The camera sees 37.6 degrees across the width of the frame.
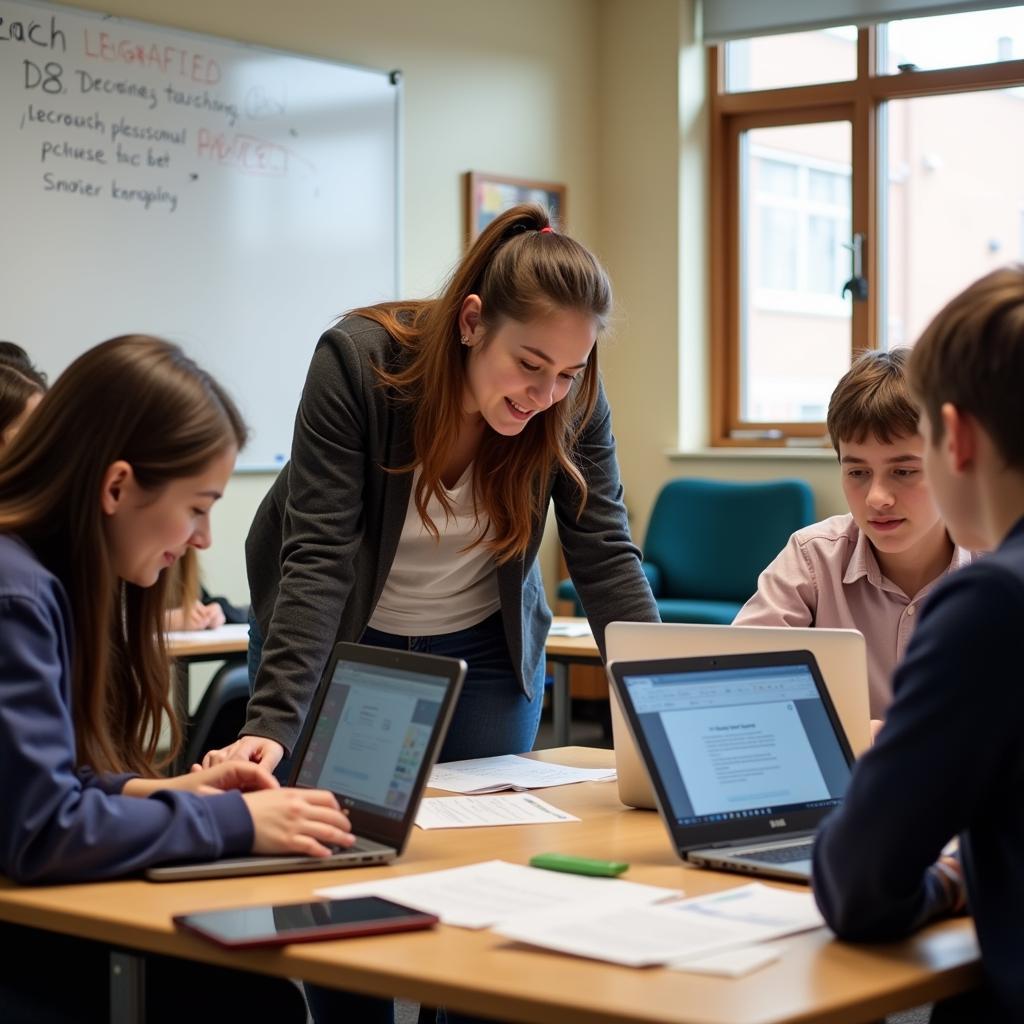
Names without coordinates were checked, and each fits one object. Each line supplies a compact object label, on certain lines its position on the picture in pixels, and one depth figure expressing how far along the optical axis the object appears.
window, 5.50
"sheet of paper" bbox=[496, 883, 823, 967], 1.23
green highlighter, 1.50
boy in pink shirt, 2.09
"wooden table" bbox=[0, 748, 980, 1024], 1.11
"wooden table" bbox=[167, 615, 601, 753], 3.38
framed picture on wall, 5.64
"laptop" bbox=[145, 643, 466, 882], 1.51
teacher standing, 1.97
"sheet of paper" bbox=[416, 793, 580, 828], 1.75
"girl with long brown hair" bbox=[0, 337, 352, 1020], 1.42
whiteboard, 4.30
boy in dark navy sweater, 1.18
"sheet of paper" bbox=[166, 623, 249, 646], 3.51
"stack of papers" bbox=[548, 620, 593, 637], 3.64
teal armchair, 5.41
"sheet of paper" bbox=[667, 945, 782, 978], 1.18
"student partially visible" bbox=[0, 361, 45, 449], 2.62
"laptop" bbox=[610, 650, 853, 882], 1.55
